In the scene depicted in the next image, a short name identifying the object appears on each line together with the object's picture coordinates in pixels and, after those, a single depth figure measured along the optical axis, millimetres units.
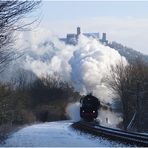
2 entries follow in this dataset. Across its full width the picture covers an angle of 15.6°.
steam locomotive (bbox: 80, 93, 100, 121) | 63303
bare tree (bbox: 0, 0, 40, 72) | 19922
